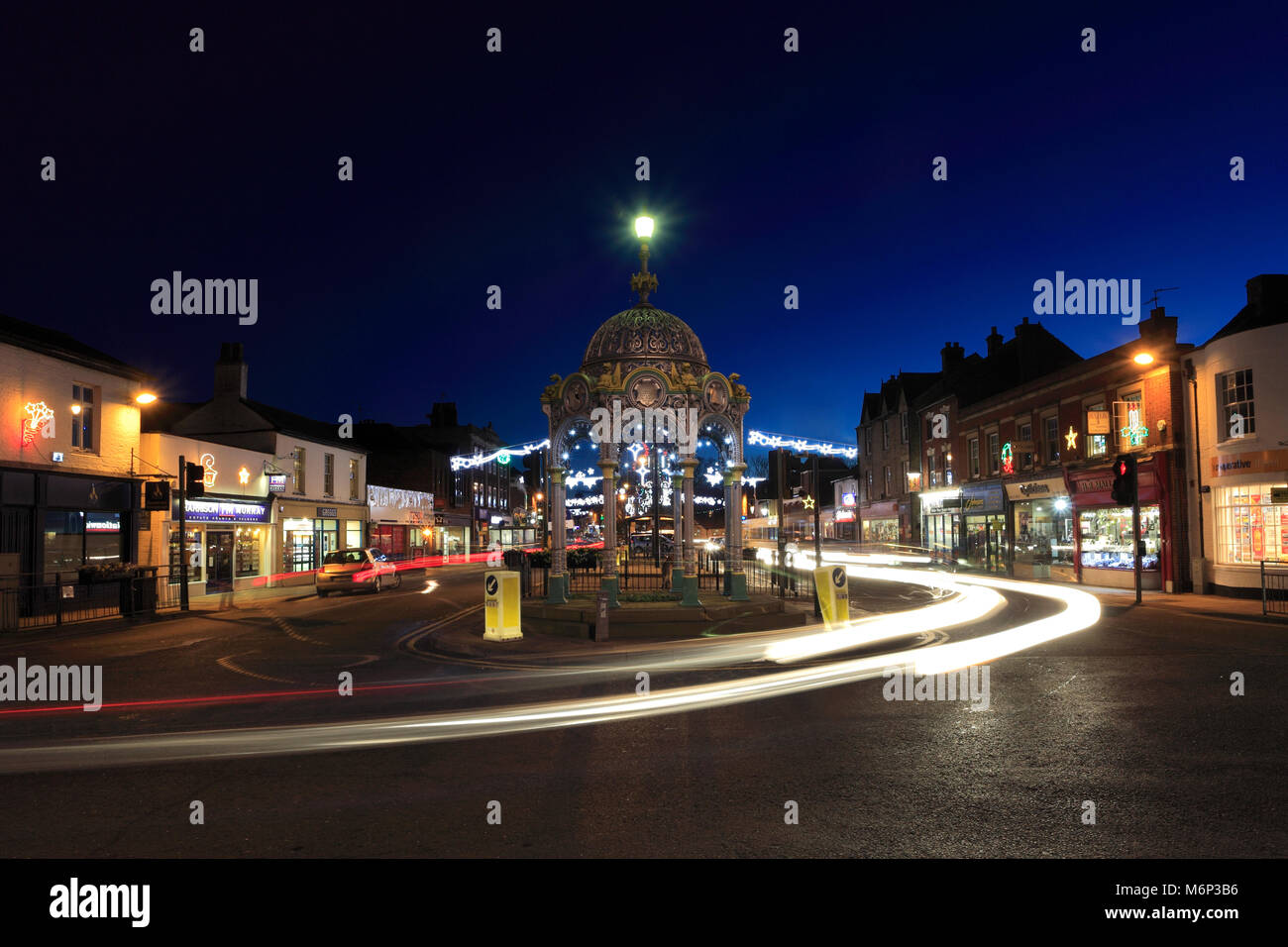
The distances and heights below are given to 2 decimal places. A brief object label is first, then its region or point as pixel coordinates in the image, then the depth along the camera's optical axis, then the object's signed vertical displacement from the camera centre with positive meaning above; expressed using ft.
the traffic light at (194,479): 72.54 +3.87
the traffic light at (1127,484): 67.67 +1.40
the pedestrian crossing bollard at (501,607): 46.60 -5.37
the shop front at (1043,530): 100.53 -3.58
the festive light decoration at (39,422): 70.13 +9.15
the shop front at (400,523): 150.82 -1.03
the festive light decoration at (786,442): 93.76 +8.24
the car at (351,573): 87.71 -6.01
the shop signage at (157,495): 76.07 +2.63
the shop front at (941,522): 132.26 -2.97
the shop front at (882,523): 167.73 -3.54
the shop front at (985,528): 116.67 -3.70
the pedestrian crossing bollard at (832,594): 49.98 -5.37
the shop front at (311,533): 118.31 -2.26
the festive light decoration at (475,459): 133.83 +11.80
